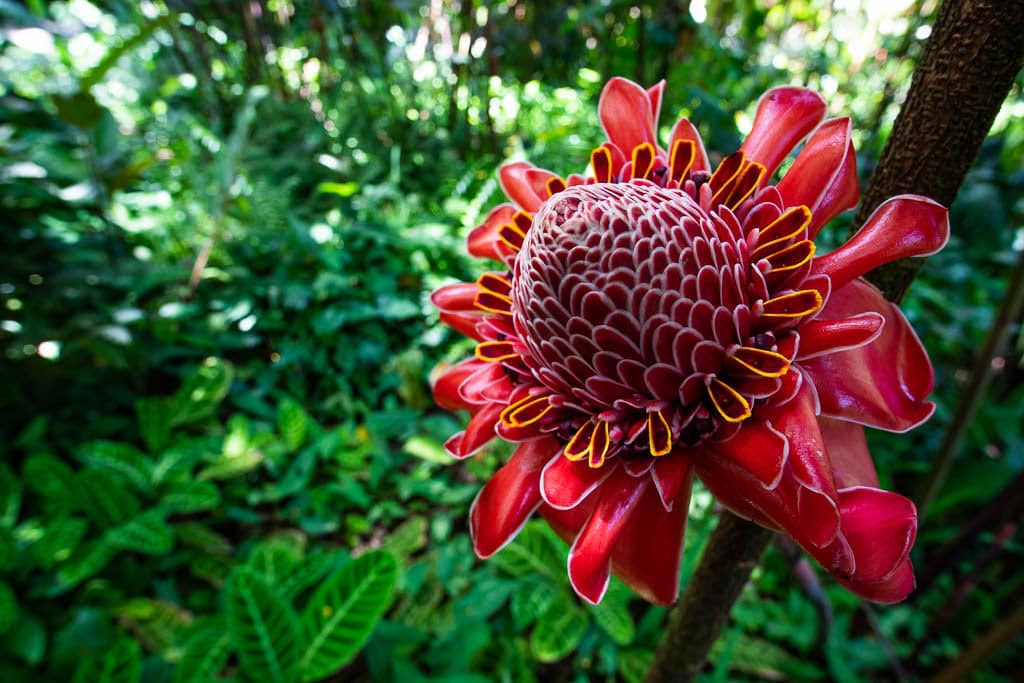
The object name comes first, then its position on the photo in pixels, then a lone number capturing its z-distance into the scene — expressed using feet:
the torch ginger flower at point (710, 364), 0.42
